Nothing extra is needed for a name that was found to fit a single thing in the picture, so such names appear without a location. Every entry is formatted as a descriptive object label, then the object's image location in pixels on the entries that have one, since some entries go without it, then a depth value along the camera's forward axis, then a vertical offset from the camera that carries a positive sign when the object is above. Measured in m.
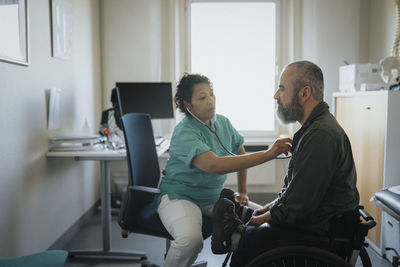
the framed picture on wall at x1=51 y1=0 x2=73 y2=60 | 2.67 +0.60
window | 4.11 +0.64
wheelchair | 1.21 -0.45
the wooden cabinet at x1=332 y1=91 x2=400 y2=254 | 2.49 -0.20
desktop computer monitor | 3.42 +0.12
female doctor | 1.69 -0.23
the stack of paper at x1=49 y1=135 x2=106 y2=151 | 2.56 -0.21
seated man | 1.29 -0.24
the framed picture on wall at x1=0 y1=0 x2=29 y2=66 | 1.99 +0.43
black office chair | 1.87 -0.37
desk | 2.55 -0.78
